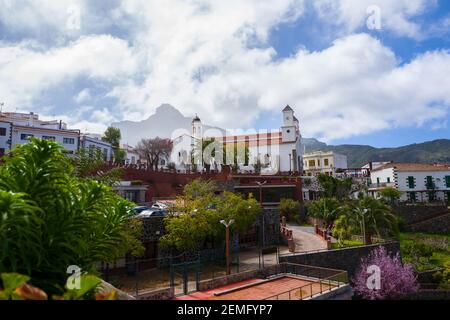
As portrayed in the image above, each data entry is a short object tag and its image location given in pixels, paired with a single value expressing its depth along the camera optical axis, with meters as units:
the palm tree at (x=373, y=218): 29.86
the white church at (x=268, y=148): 73.12
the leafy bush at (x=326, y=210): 36.91
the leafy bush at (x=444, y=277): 25.02
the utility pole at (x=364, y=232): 28.31
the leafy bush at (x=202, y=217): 20.95
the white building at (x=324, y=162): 81.88
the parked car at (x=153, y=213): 22.41
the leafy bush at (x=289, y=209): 43.12
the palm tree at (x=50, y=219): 3.70
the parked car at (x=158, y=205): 27.16
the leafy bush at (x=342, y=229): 31.53
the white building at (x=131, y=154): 69.27
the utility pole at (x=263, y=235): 30.03
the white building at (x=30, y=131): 41.94
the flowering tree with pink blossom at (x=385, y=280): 22.97
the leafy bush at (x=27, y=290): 2.64
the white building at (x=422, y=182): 54.09
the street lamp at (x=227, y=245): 19.58
